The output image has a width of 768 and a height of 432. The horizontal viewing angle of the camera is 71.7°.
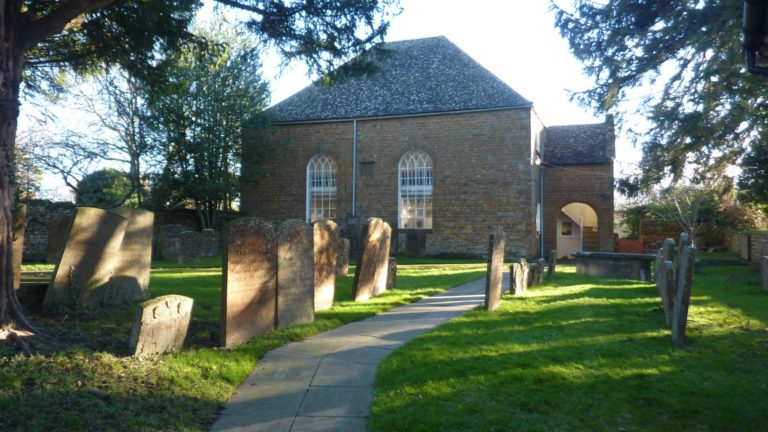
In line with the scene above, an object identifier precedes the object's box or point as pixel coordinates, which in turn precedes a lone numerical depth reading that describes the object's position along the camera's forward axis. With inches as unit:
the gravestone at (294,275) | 307.3
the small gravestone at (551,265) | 657.6
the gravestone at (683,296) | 271.3
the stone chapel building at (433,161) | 943.7
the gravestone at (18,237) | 320.7
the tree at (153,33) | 347.9
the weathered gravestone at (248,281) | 264.7
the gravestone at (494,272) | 371.9
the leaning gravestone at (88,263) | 316.8
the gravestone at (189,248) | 711.1
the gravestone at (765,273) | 476.0
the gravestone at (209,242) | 792.6
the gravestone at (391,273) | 513.7
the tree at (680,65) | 375.9
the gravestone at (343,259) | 582.0
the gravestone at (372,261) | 431.1
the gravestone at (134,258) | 355.6
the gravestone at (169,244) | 757.9
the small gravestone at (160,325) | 227.8
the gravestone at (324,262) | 382.3
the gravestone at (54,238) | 585.5
